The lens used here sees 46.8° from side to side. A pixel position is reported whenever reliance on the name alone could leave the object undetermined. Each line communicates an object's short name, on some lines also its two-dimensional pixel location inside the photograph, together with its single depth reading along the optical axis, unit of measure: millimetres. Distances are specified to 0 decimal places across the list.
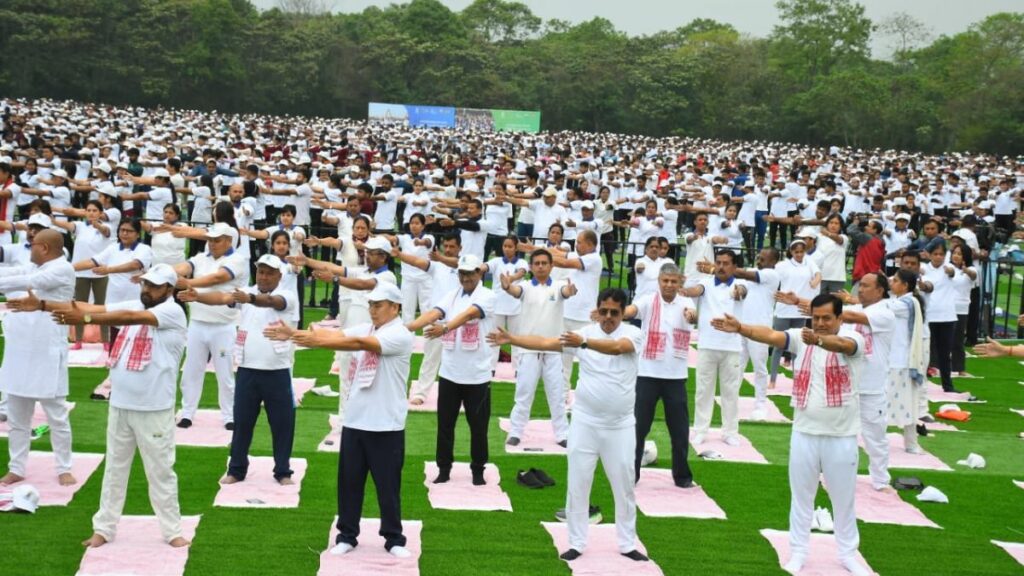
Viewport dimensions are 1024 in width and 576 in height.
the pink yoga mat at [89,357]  13719
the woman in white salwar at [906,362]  11188
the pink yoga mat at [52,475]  8941
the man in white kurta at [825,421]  7848
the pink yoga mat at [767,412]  12755
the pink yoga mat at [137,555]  7504
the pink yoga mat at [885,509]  9547
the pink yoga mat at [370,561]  7688
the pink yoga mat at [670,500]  9391
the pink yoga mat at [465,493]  9289
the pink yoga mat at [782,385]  14094
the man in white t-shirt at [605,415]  7922
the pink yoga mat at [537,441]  11031
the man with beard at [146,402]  7738
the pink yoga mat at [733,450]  11062
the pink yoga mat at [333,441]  10703
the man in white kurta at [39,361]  8992
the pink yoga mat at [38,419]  10711
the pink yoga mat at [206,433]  10745
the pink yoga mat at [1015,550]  8773
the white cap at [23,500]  8562
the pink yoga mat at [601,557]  7922
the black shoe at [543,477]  9938
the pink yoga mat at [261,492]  9016
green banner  64250
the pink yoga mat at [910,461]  11223
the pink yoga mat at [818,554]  8109
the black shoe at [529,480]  9891
